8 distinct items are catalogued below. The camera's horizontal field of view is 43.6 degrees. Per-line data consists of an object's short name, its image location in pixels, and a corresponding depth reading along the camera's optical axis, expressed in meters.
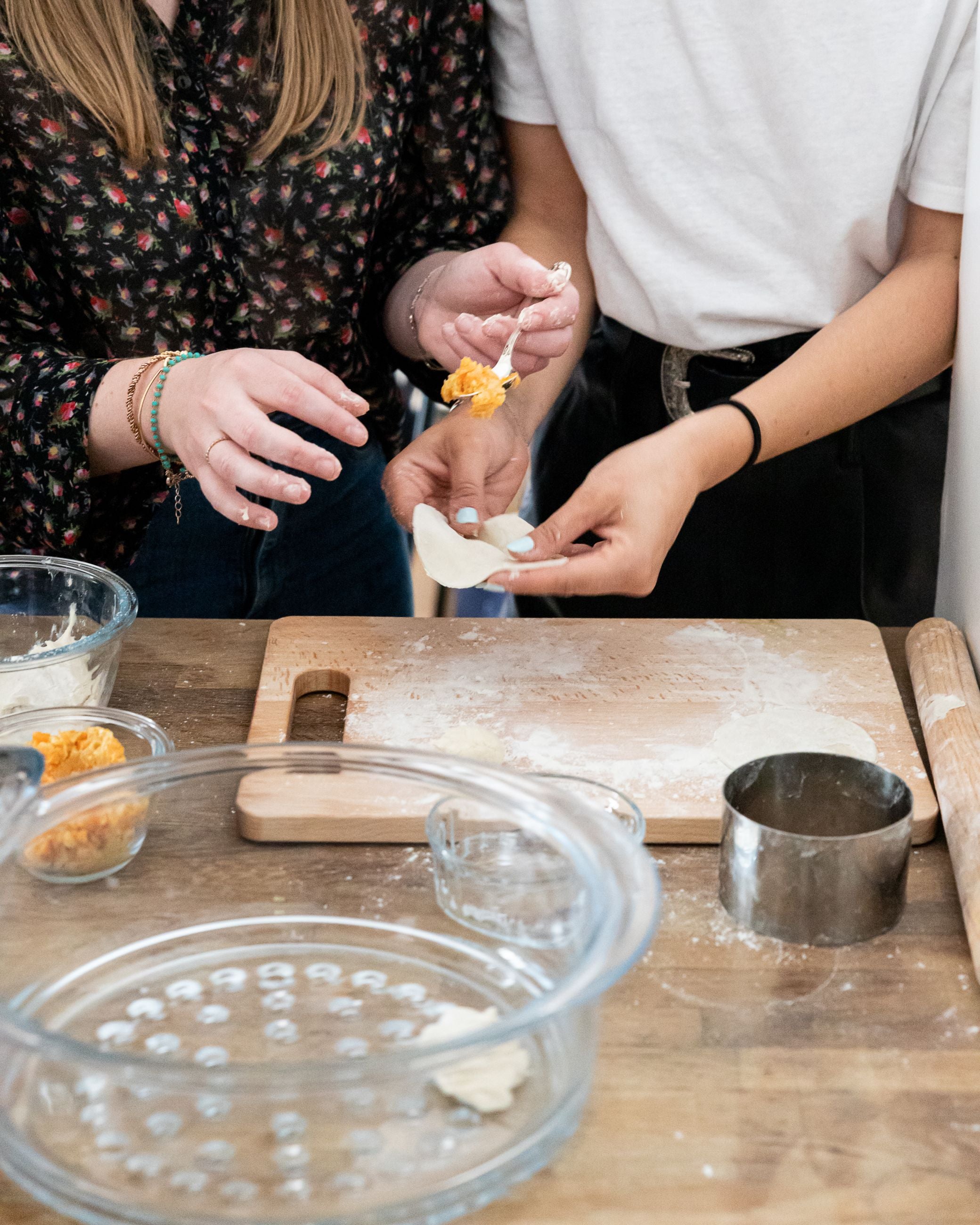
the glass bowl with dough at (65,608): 1.06
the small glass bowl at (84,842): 0.82
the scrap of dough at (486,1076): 0.67
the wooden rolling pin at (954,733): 0.88
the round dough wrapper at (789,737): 1.07
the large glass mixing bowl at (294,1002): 0.62
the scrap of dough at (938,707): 1.07
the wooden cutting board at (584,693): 0.96
